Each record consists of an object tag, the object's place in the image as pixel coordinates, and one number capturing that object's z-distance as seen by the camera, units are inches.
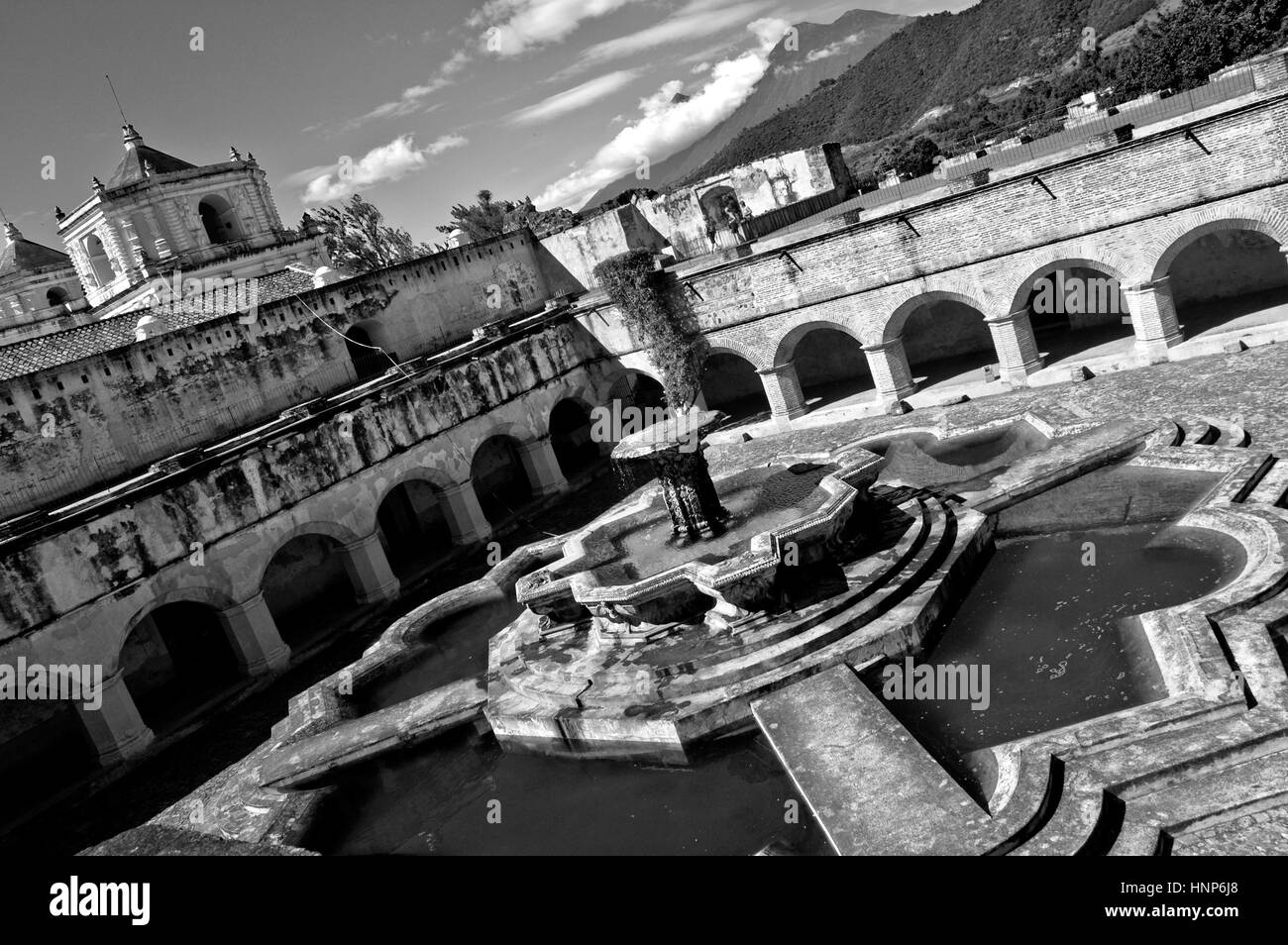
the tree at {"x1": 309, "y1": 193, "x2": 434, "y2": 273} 1755.7
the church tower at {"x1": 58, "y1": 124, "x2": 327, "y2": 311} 1270.9
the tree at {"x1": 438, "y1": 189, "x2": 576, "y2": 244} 1887.3
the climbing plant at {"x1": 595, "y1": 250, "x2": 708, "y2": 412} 851.4
